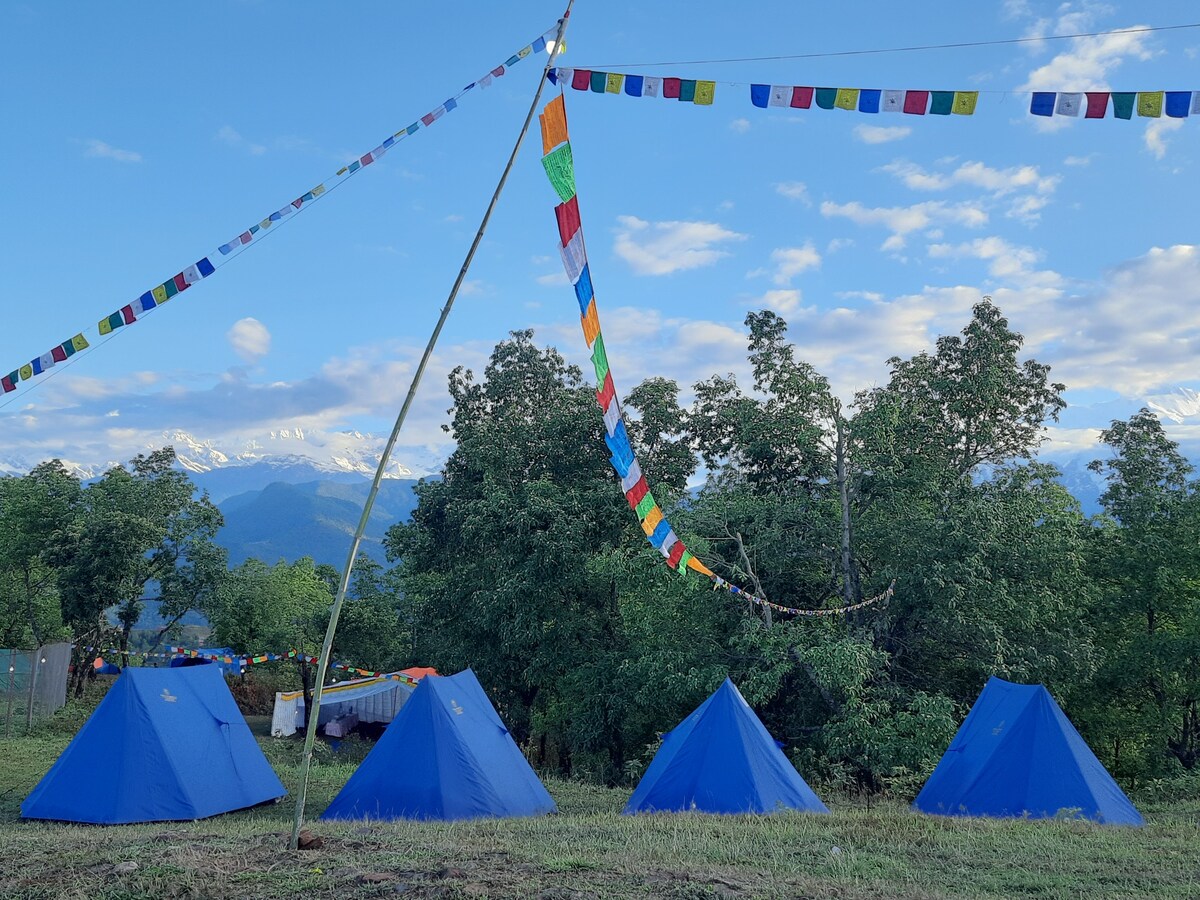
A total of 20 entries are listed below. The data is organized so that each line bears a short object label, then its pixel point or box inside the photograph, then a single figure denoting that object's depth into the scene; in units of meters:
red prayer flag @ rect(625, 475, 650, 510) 8.70
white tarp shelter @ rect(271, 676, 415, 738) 22.83
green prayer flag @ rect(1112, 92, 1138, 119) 5.70
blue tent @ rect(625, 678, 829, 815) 10.32
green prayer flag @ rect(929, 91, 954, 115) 6.18
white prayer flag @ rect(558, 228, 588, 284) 7.09
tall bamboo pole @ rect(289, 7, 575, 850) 6.29
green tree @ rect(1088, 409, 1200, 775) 16.22
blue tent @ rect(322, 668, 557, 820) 10.25
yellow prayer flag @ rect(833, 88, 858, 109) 6.38
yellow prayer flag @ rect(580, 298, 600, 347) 7.29
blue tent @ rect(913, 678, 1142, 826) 10.01
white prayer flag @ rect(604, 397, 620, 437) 7.70
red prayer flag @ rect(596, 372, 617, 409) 7.58
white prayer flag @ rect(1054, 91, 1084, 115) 5.89
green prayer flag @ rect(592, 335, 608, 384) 7.44
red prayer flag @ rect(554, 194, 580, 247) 7.10
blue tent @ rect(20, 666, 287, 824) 10.23
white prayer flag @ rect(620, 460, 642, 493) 8.44
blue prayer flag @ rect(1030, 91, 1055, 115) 5.96
